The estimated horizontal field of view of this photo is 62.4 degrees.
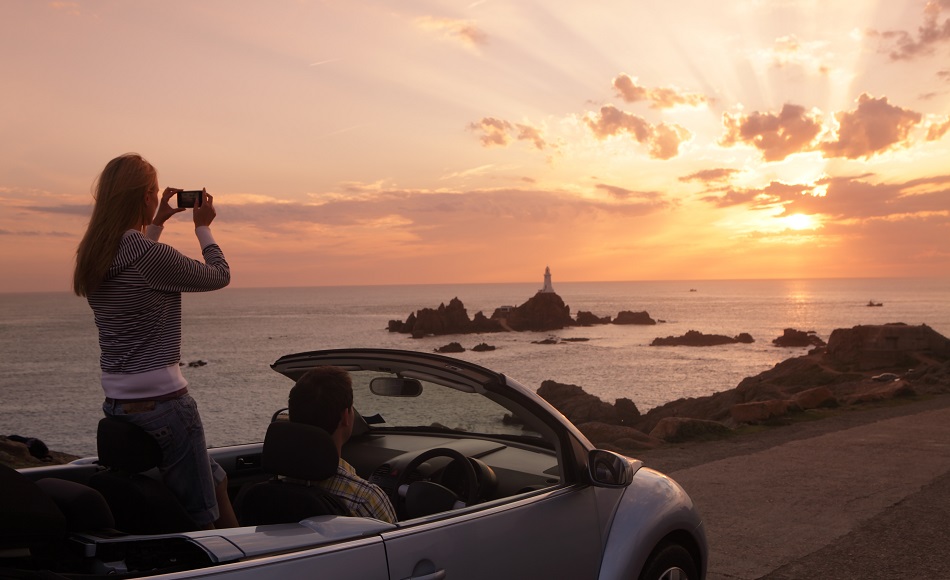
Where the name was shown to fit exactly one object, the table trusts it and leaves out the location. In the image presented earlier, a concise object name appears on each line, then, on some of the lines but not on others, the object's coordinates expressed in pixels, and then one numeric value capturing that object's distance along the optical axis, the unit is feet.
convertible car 7.36
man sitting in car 9.20
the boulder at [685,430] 40.63
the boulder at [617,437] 38.50
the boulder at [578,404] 86.94
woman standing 9.96
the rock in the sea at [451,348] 258.98
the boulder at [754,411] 46.21
